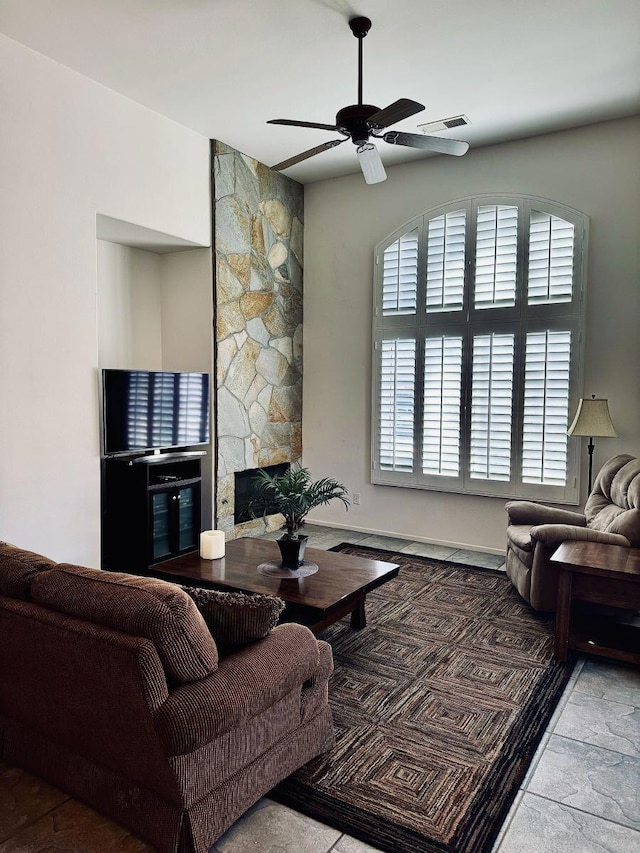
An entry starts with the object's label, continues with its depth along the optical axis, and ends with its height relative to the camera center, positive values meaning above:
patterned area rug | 2.04 -1.43
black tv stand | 4.50 -0.94
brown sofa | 1.64 -0.90
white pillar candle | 3.54 -0.92
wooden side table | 3.01 -1.00
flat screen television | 4.31 -0.17
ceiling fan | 2.94 +1.35
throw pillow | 1.96 -0.74
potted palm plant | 3.25 -0.60
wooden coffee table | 2.97 -1.02
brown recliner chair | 3.54 -0.85
